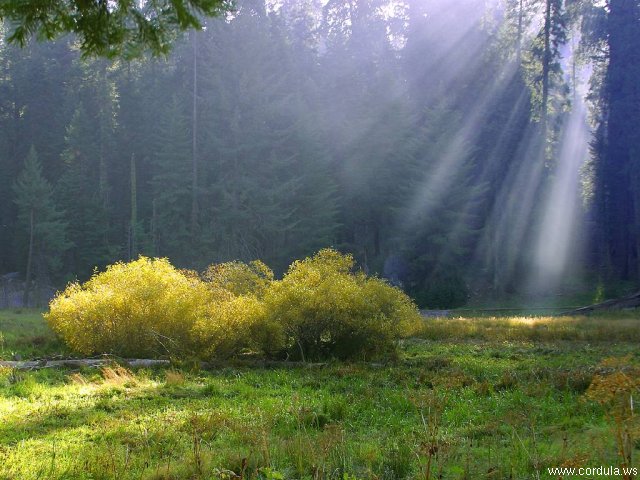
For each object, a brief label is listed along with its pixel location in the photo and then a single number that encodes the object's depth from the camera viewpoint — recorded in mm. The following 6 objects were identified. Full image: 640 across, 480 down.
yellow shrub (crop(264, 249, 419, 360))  16422
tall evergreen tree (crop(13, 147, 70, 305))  47656
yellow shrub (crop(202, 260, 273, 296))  20727
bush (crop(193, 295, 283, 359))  16484
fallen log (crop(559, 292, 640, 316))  30997
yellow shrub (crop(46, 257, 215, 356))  17062
